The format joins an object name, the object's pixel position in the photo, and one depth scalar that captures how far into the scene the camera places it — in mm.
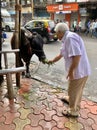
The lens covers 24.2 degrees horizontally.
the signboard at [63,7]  25497
